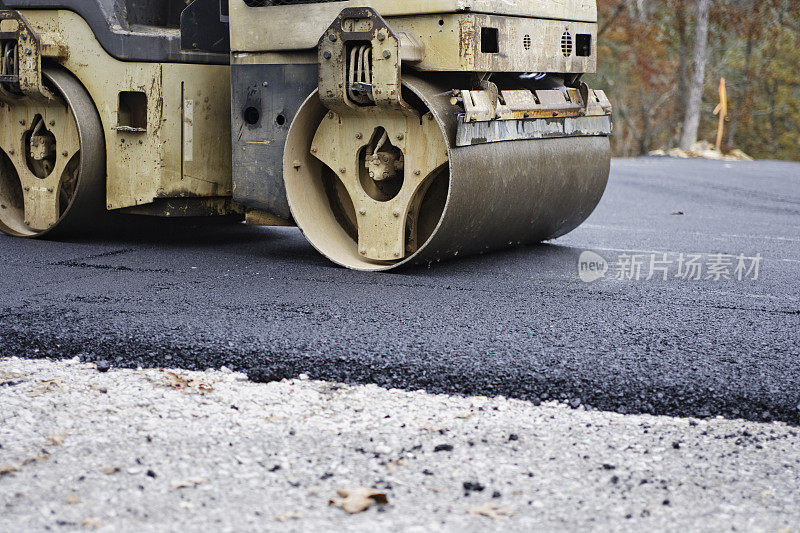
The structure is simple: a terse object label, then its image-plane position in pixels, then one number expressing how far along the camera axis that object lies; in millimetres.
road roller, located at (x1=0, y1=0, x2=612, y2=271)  9703
